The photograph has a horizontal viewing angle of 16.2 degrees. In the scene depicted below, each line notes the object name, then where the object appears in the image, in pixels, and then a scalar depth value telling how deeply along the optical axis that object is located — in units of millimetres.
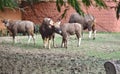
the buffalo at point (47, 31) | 19688
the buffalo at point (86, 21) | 26391
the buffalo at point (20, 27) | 22531
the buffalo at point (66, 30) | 20088
